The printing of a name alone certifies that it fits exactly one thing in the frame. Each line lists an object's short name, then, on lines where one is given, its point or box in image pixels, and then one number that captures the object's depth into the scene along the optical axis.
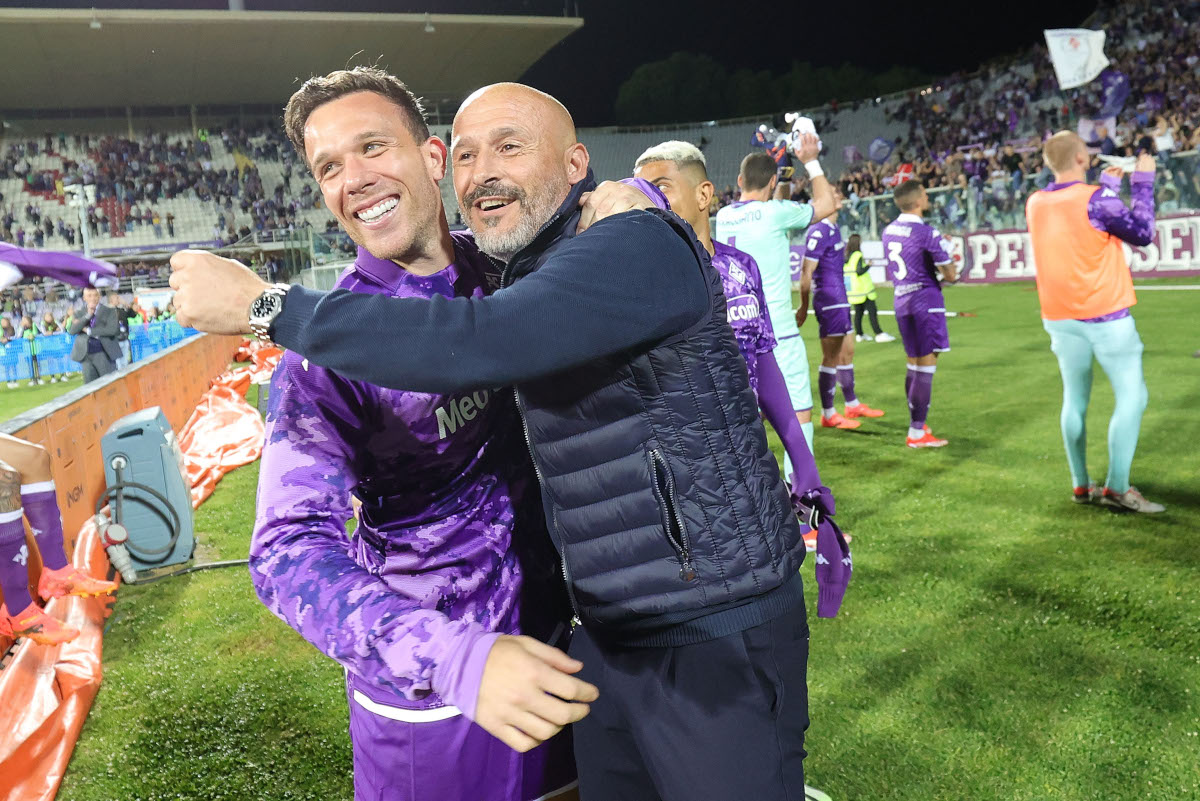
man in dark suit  14.91
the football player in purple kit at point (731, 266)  3.82
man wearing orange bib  5.35
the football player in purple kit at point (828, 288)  8.66
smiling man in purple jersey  1.59
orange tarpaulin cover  3.53
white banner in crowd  24.27
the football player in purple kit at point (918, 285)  7.77
